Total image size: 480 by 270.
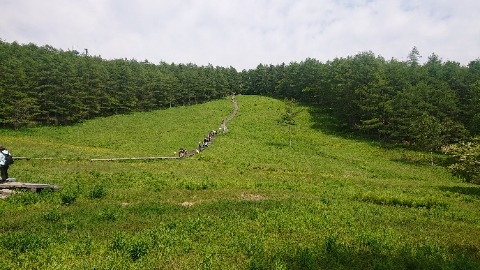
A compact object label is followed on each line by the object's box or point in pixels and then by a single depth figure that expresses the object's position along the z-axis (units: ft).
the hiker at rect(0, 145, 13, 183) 58.65
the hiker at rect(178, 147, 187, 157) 134.47
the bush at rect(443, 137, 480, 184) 86.28
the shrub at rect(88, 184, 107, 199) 57.06
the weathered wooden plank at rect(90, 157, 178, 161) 106.75
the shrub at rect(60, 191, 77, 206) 52.52
